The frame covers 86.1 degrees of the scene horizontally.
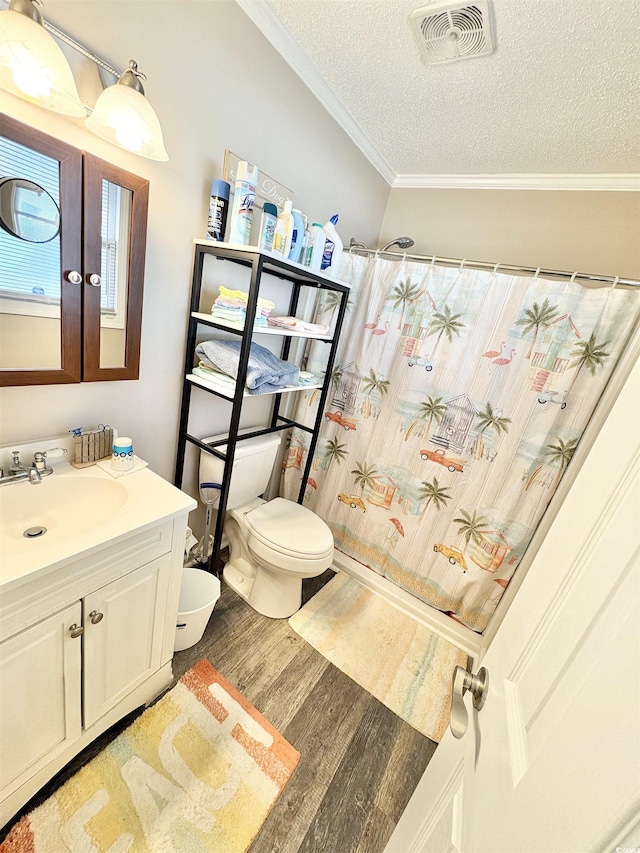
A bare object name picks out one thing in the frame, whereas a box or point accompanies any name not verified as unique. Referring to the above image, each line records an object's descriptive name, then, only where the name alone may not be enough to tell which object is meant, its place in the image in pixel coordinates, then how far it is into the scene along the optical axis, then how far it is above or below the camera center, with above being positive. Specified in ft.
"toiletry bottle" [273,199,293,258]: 4.21 +0.85
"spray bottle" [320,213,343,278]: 5.01 +0.91
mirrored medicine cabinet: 2.88 -0.04
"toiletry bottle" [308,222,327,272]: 4.75 +0.88
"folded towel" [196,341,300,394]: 4.36 -0.85
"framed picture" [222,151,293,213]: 4.15 +1.40
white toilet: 5.06 -3.31
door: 0.95 -1.08
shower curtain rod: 4.38 +1.19
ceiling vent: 3.26 +2.95
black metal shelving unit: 3.92 -0.38
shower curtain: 4.72 -1.01
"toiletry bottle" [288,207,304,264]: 4.39 +0.88
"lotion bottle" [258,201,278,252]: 4.02 +0.83
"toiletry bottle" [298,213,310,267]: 4.79 +0.76
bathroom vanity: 2.55 -2.77
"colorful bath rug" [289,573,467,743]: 4.74 -4.73
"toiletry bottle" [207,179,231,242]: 3.92 +0.86
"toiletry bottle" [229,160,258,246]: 3.91 +1.01
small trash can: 4.46 -4.04
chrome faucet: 3.18 -2.01
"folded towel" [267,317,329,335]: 4.81 -0.24
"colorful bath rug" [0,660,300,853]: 3.06 -4.74
